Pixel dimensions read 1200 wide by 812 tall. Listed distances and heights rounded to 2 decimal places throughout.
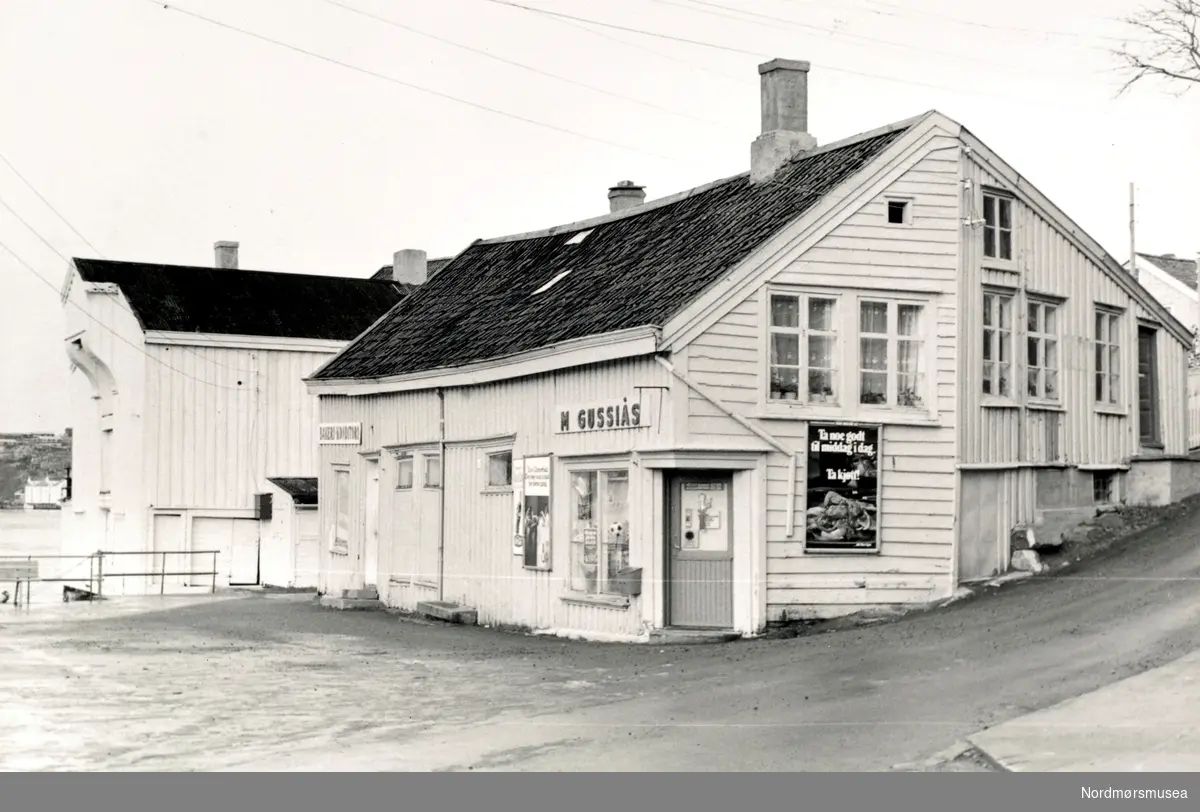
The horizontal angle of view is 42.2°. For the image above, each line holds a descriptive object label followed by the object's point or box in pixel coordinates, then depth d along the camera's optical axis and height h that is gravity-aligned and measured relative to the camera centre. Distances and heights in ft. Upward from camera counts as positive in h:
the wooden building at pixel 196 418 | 133.59 +6.08
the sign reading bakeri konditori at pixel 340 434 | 99.71 +3.47
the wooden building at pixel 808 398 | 68.13 +4.35
